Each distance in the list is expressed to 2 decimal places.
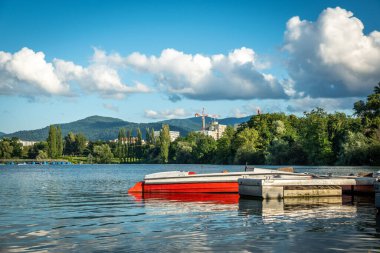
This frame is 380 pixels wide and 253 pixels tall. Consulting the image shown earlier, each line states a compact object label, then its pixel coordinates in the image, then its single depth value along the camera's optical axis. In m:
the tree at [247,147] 143.62
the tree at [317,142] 115.12
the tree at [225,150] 165.38
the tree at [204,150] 186.25
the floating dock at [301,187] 27.33
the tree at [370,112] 107.50
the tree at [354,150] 95.39
